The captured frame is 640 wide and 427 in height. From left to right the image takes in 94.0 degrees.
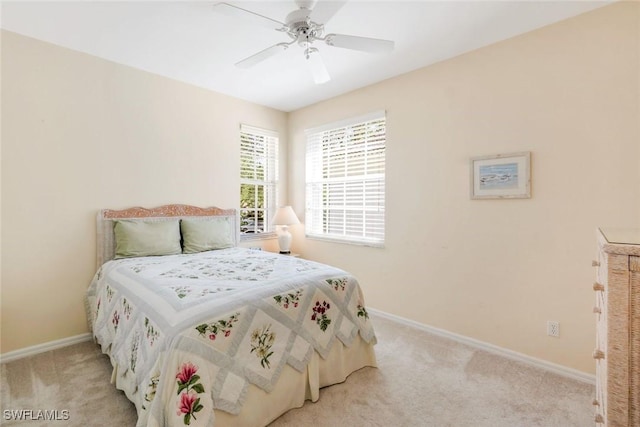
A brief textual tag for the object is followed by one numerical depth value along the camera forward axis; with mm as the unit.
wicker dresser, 771
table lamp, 3922
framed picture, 2377
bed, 1388
